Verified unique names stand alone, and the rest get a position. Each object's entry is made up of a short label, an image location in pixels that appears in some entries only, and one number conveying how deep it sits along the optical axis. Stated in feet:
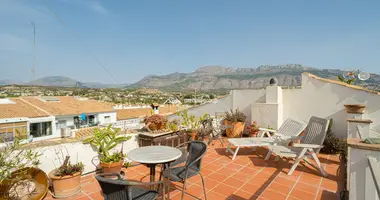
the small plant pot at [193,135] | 17.00
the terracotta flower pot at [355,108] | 13.58
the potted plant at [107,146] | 10.72
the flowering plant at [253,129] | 19.87
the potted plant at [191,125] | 17.10
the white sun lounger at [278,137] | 14.10
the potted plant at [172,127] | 15.30
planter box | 13.50
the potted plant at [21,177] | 7.47
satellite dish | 18.11
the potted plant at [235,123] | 20.67
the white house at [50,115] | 63.77
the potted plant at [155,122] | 14.15
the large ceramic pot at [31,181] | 7.81
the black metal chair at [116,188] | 5.14
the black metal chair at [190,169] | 7.84
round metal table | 7.16
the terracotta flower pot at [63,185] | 9.03
